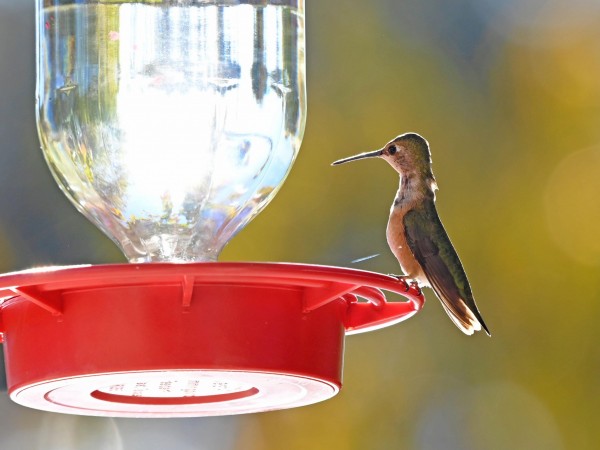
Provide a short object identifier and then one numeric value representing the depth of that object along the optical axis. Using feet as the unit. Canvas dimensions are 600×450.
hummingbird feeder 18.49
